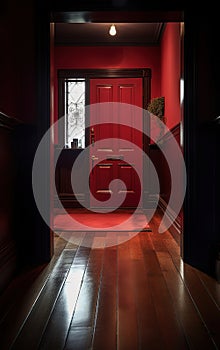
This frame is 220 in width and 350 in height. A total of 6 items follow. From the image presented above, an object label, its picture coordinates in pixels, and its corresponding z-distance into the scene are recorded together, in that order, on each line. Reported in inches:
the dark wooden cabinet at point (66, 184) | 269.2
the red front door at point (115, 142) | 269.0
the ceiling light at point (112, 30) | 227.3
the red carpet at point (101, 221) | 188.2
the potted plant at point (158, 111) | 232.6
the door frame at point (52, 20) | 122.0
